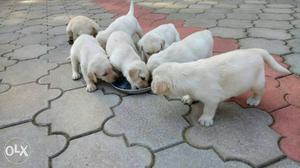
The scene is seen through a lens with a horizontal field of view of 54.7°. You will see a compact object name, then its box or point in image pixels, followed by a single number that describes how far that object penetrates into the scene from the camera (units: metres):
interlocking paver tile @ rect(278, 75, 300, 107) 1.79
